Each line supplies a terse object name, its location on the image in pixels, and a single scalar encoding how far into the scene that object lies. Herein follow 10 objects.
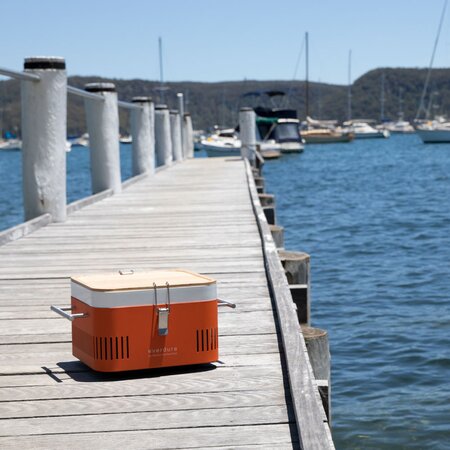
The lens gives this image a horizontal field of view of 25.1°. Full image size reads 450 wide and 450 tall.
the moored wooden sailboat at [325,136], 108.94
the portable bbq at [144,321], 3.66
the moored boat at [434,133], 93.88
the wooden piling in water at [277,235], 8.18
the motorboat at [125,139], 164.32
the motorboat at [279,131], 64.81
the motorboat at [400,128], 179.50
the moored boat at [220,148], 53.68
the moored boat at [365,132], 141.75
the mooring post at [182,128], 24.67
